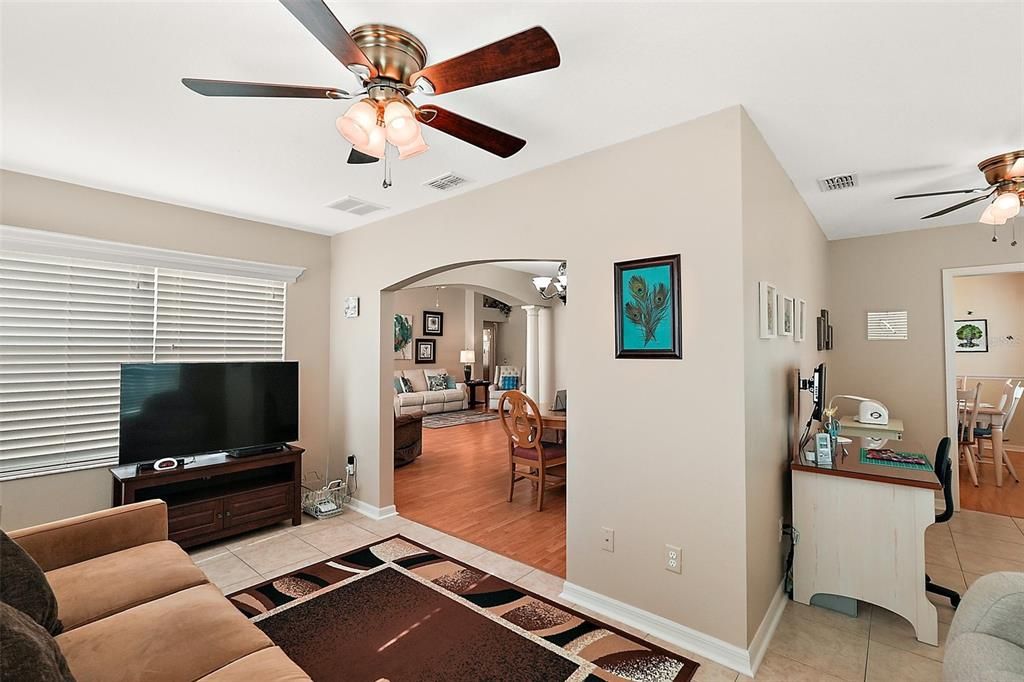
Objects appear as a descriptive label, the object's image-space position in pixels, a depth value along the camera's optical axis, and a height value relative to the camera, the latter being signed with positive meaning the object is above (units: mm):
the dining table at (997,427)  4992 -816
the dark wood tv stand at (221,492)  3229 -1057
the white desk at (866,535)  2404 -1009
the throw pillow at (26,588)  1493 -776
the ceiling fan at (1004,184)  2613 +995
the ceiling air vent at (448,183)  3129 +1188
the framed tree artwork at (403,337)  10133 +356
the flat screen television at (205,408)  3246 -421
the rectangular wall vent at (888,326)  4543 +262
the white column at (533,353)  9008 -3
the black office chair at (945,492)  2682 -820
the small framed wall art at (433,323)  10797 +707
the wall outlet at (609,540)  2582 -1052
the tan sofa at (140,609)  1418 -952
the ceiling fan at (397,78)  1329 +886
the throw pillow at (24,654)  899 -612
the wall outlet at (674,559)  2334 -1051
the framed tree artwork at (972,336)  6426 +230
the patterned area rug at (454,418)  8859 -1355
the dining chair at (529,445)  4234 -881
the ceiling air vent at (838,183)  3105 +1174
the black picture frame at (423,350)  10633 +33
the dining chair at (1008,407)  5082 -621
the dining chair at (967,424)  4888 -798
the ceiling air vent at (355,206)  3610 +1190
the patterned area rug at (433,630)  2129 -1454
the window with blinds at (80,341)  2998 +90
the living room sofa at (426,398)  9352 -961
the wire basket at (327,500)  4090 -1345
